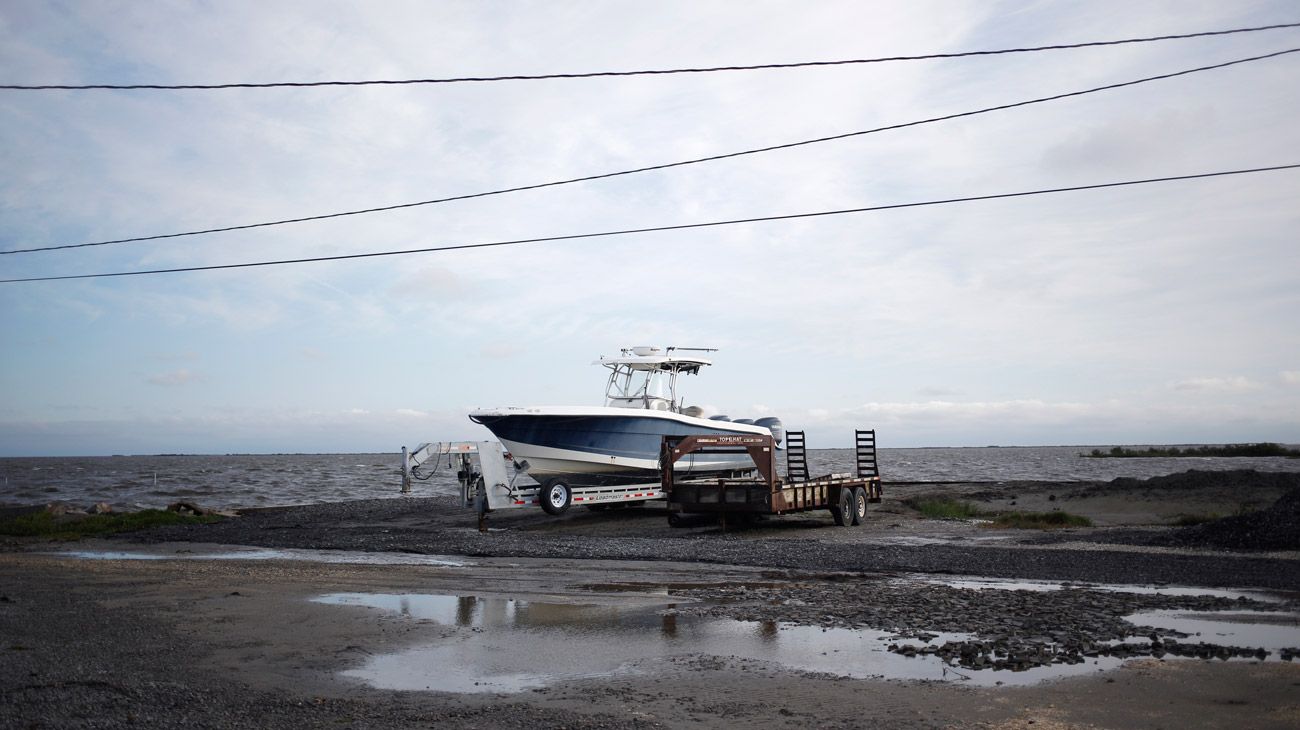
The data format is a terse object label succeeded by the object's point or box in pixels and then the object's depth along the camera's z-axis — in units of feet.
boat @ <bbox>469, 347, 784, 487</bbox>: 68.54
